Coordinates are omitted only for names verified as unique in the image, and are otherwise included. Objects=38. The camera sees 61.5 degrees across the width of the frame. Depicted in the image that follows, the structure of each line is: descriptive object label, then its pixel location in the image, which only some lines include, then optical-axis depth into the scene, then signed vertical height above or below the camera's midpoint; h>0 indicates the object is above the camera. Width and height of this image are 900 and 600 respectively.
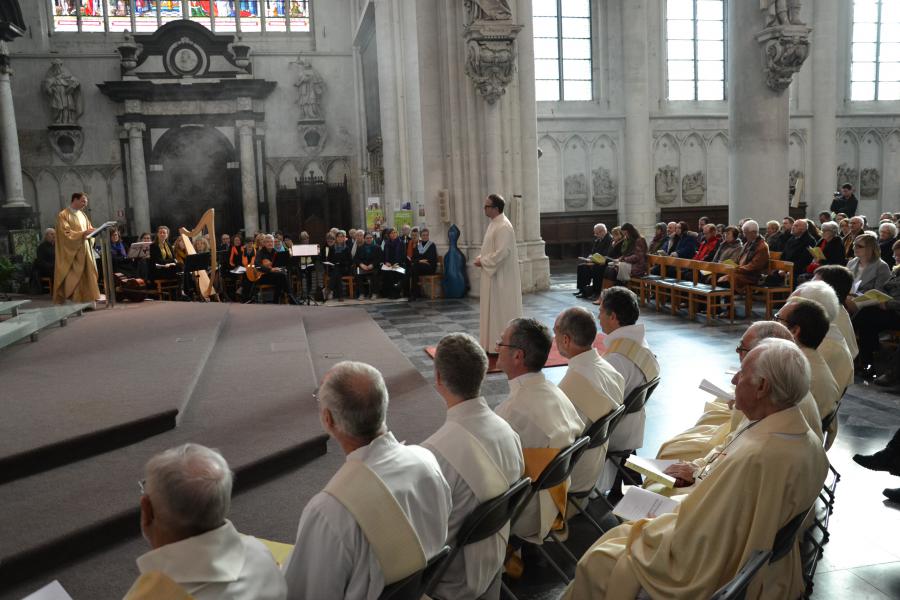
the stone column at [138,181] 22.00 +1.05
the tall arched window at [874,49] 22.62 +4.23
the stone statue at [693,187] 22.27 +0.30
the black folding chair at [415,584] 2.19 -1.11
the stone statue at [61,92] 21.33 +3.60
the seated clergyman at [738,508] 2.39 -0.99
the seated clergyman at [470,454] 2.77 -0.92
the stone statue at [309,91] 23.02 +3.62
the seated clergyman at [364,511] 2.17 -0.89
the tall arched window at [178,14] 22.17 +6.04
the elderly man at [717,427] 3.27 -1.30
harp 12.21 -0.79
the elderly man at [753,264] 10.05 -0.91
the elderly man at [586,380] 3.89 -0.94
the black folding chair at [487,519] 2.61 -1.10
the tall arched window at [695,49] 22.05 +4.32
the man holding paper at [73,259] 10.05 -0.54
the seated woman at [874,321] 7.39 -1.27
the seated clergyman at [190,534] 1.79 -0.77
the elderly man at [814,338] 3.83 -0.73
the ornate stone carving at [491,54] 12.54 +2.50
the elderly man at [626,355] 4.52 -0.94
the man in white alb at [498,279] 8.27 -0.83
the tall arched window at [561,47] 21.45 +4.38
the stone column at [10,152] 17.11 +1.58
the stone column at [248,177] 22.72 +1.07
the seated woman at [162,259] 13.27 -0.77
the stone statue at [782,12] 11.32 +2.72
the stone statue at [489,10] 12.42 +3.19
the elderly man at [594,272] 13.04 -1.23
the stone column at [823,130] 21.69 +1.81
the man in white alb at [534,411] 3.43 -0.96
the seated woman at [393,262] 14.09 -1.01
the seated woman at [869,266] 7.74 -0.77
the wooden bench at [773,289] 9.97 -1.26
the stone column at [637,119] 20.88 +2.24
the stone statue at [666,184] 22.08 +0.42
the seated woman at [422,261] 13.52 -0.96
